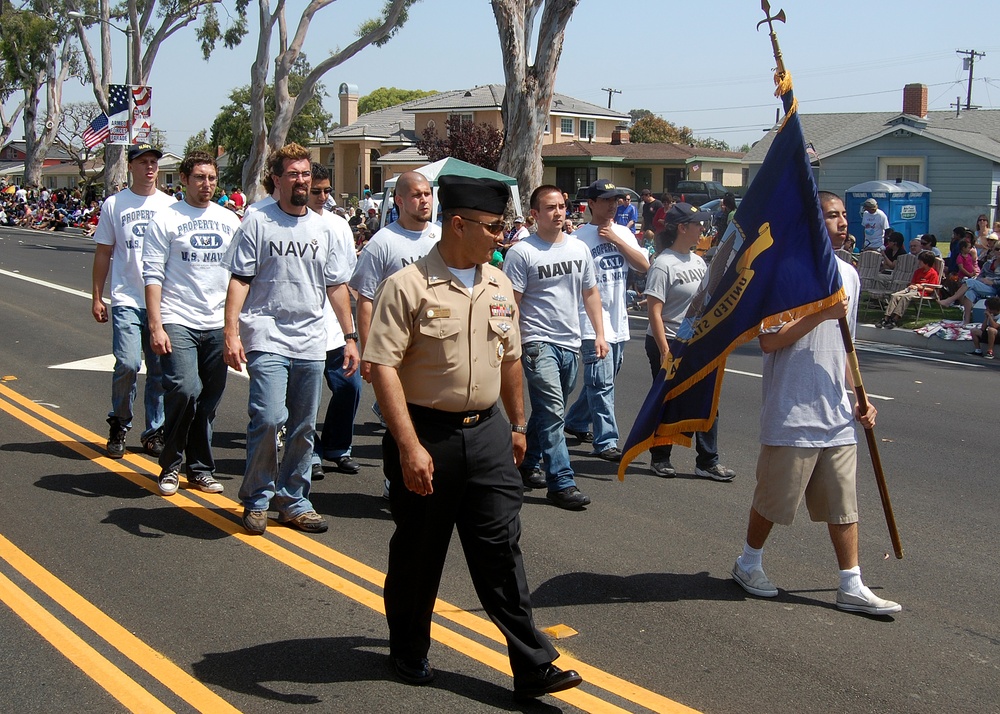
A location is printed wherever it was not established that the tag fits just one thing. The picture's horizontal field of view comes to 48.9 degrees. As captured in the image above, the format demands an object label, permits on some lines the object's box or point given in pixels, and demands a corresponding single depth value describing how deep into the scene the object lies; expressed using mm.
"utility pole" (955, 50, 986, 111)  77562
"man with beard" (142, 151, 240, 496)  6703
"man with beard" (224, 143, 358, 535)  5820
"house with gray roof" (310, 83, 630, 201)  61281
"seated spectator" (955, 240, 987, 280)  17422
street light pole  37250
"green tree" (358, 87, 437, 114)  111688
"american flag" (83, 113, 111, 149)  36312
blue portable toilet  29125
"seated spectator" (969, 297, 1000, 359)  14469
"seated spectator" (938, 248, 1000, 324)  15438
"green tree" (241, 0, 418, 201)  32188
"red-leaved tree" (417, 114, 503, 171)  46562
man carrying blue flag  4914
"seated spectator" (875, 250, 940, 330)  16969
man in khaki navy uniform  3953
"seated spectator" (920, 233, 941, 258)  19058
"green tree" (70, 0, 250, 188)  37844
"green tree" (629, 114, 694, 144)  77875
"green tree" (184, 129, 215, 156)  82906
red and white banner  29438
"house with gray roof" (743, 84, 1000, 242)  34156
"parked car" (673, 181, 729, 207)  45562
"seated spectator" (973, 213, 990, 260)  19234
